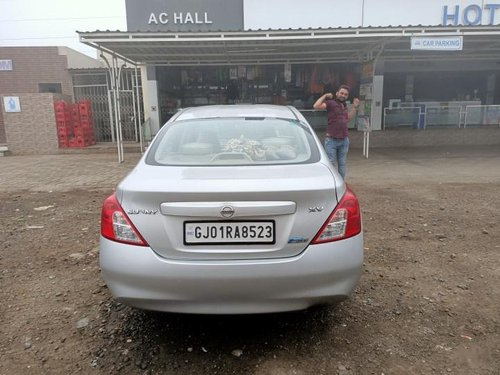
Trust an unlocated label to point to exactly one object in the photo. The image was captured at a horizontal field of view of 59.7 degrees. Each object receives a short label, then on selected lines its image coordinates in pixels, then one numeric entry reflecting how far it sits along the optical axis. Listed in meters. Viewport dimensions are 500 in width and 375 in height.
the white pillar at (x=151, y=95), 13.52
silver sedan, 2.39
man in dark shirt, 6.67
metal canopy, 9.21
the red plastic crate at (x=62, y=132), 13.57
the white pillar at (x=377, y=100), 13.45
